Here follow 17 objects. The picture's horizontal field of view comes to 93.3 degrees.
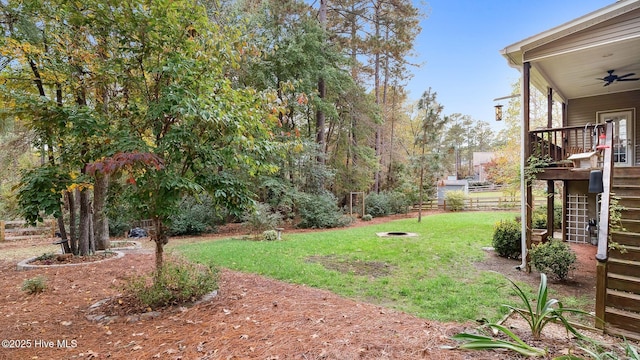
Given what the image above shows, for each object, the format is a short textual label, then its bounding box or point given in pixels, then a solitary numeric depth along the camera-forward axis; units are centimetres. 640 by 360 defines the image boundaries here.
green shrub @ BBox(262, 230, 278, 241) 1016
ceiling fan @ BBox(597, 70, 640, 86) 729
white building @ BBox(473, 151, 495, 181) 4362
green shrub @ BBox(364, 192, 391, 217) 1772
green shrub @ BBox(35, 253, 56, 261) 672
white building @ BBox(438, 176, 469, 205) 2555
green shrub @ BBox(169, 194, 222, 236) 1247
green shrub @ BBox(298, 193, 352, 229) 1373
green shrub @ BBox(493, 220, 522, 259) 689
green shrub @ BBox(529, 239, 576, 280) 519
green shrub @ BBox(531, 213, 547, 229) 968
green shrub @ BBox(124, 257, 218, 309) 379
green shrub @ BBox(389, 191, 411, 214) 1833
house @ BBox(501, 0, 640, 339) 326
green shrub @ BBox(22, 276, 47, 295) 455
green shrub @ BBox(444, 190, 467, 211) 1947
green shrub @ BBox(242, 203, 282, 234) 1119
